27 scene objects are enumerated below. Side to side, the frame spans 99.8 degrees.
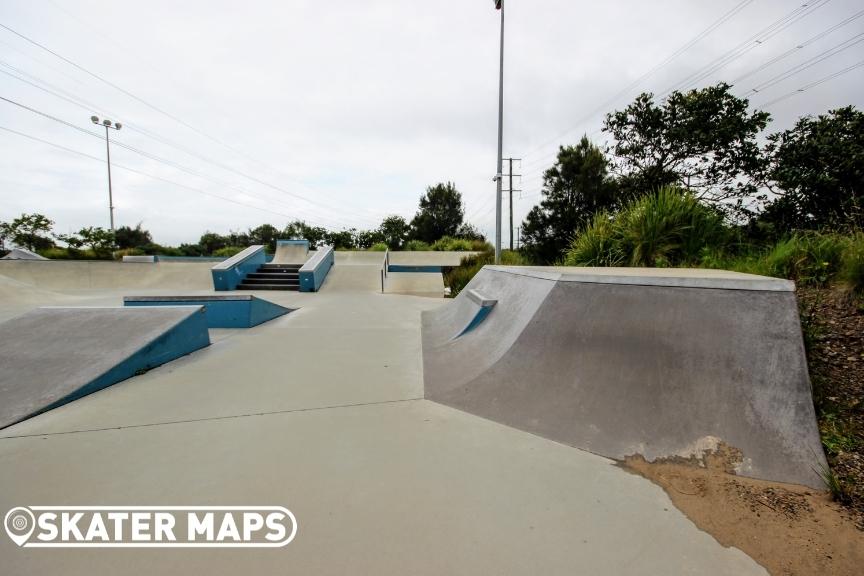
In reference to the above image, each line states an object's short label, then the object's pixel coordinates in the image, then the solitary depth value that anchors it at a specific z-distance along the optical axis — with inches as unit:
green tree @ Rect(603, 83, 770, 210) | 685.3
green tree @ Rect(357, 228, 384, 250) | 1856.5
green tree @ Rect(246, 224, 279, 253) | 2158.0
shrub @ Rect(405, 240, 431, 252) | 1229.9
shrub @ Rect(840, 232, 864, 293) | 127.8
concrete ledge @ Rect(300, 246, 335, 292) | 485.4
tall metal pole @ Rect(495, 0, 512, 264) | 482.9
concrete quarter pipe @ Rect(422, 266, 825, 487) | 87.9
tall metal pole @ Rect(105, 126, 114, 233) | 1134.1
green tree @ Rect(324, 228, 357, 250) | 1770.4
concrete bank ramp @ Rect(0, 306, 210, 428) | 125.6
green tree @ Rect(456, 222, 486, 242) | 1849.5
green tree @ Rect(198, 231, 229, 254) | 2090.3
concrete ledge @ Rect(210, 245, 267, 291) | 470.0
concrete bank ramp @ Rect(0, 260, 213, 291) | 512.7
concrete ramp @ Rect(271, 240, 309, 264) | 681.0
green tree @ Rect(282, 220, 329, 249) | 1918.1
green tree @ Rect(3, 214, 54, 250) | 1123.9
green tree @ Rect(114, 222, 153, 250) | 1460.8
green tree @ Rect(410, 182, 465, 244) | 1903.3
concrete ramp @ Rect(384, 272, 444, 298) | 499.8
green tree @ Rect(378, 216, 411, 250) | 1910.7
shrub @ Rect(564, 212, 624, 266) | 256.5
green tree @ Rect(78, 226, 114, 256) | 1025.5
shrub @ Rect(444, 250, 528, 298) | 475.4
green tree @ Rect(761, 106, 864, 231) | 402.0
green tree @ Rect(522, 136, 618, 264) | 842.8
